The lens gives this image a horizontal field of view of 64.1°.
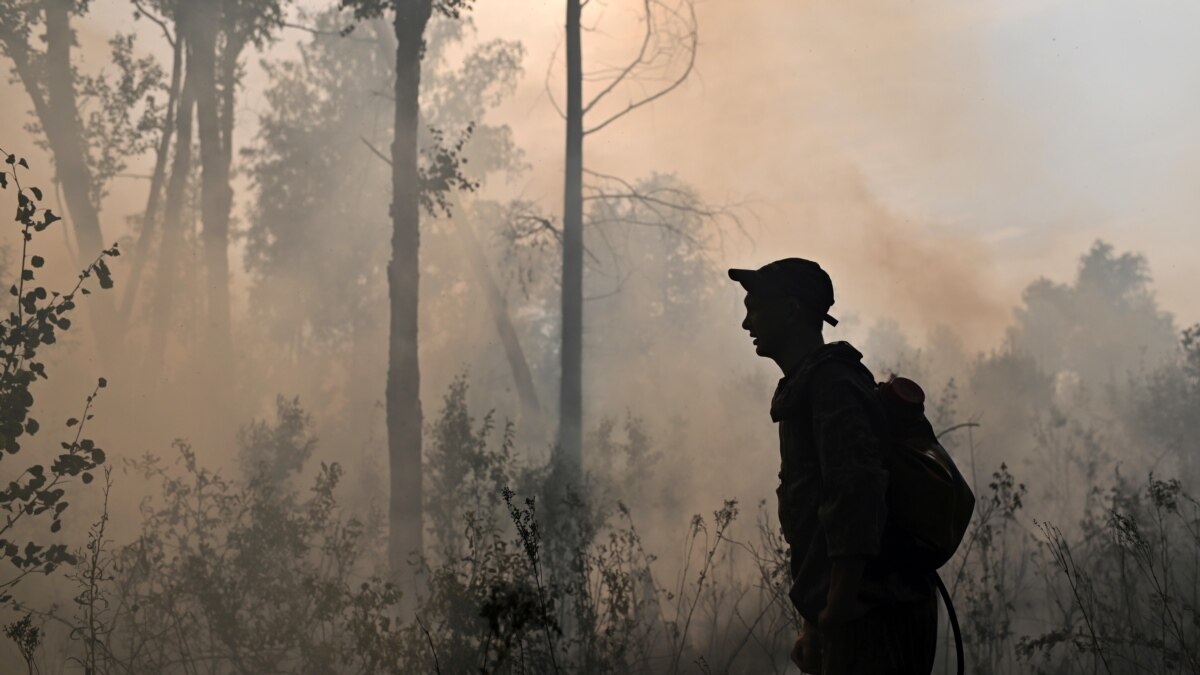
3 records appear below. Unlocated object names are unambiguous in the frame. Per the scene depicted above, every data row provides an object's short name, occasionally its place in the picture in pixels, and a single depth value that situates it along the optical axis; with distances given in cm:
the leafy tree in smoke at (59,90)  1344
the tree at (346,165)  2319
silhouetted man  258
